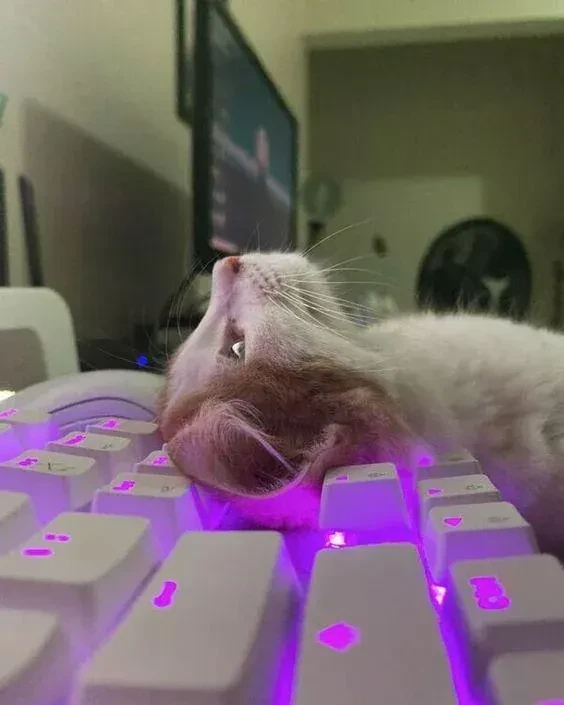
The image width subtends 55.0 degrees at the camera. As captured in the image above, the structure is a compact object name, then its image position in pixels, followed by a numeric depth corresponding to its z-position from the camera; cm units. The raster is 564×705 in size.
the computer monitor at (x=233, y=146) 35
